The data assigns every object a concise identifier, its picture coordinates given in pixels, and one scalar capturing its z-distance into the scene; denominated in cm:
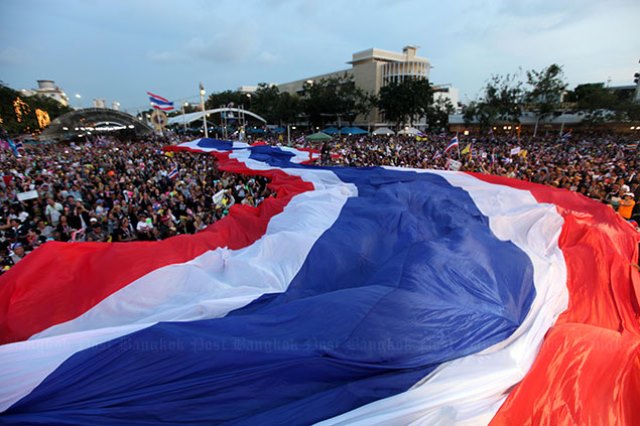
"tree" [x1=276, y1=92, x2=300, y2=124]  5534
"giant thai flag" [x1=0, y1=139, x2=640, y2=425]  213
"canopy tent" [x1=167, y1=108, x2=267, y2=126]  2434
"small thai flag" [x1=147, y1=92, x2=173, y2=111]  2005
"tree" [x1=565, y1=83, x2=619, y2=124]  3819
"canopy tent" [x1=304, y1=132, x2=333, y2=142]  2564
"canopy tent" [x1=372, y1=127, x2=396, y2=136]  3891
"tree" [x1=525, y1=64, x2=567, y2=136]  3997
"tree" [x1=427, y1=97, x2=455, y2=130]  5502
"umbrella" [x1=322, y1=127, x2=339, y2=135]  4156
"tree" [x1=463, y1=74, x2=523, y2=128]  4341
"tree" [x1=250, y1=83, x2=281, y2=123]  5741
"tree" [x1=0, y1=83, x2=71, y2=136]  3997
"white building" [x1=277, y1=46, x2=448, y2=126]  5859
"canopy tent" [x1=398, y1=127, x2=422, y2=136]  3647
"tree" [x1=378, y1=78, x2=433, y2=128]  4684
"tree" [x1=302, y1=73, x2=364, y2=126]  5281
